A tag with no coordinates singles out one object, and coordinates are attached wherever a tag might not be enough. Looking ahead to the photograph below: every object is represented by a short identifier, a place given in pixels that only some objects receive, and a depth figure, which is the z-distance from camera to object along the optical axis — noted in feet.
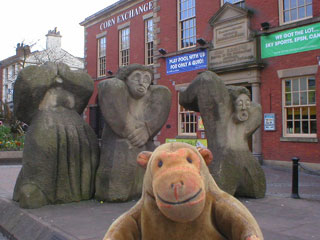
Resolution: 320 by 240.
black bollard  19.34
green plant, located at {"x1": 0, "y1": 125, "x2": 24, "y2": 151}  41.01
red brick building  35.94
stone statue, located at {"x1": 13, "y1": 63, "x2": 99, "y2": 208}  15.01
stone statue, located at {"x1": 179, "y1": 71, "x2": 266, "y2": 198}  16.15
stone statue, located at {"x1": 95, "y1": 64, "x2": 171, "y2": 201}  15.55
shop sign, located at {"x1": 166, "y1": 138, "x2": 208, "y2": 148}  37.52
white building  110.83
